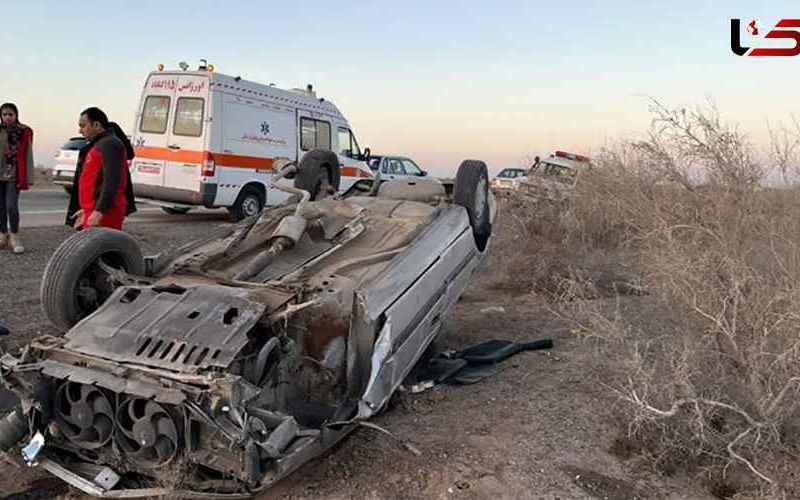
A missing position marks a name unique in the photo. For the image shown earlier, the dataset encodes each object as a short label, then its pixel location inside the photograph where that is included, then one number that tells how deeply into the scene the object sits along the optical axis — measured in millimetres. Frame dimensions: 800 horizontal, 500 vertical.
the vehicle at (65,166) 14000
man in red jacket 4887
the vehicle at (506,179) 17584
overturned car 2848
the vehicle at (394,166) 18344
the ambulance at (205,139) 11734
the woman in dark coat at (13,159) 7617
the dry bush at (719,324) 3457
